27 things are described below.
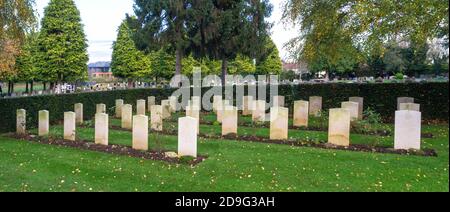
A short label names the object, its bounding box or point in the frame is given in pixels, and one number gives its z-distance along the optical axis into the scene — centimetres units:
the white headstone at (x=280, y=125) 1273
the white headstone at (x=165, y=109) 1831
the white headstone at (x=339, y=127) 1145
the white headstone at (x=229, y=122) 1394
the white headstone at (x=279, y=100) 1936
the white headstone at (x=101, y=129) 1205
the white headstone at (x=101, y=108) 1797
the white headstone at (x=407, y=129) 1039
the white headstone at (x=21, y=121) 1486
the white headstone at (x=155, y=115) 1493
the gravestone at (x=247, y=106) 1994
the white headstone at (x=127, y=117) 1600
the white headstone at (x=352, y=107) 1512
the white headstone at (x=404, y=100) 1664
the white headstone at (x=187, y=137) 1012
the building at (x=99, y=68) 12558
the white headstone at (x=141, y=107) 1966
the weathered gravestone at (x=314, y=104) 1884
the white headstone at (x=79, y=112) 1792
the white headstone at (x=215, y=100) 2012
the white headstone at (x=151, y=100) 2169
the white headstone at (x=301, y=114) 1547
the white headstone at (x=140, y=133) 1130
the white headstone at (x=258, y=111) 1670
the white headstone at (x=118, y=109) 2028
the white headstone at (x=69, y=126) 1312
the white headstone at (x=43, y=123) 1416
